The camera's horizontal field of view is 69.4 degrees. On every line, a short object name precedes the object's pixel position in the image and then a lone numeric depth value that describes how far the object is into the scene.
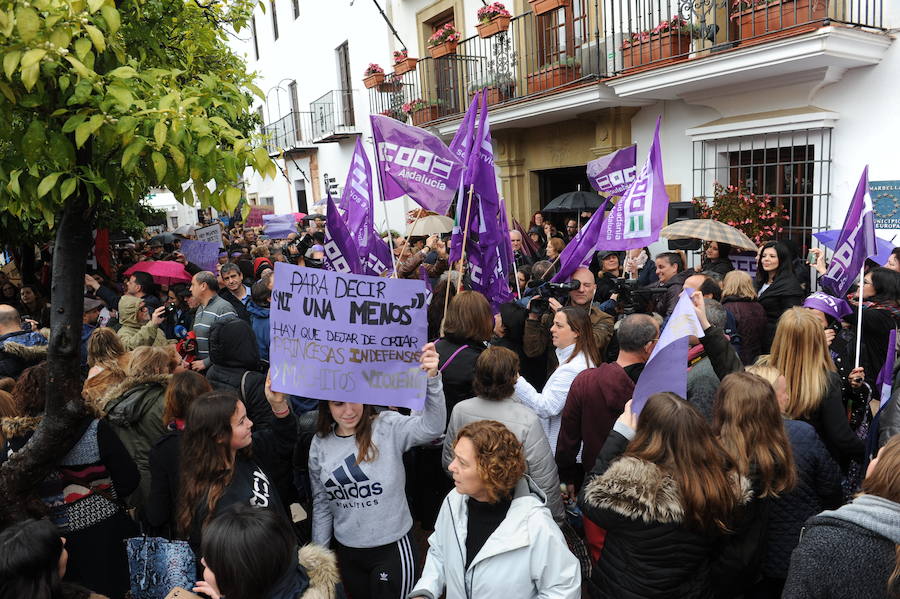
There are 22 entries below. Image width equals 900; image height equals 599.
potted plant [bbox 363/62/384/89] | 15.58
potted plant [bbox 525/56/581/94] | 10.56
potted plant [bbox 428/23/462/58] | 12.55
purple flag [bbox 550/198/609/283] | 5.33
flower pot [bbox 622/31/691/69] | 8.63
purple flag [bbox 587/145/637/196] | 6.77
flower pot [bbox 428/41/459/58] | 12.56
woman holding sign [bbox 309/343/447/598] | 2.97
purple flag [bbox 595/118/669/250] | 5.25
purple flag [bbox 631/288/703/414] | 2.86
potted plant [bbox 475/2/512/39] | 10.95
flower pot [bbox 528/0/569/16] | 9.70
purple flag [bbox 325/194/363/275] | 5.32
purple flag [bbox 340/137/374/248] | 5.90
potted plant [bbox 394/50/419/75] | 14.08
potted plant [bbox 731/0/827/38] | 7.12
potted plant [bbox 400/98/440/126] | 14.01
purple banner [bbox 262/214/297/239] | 15.78
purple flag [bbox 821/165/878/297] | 4.46
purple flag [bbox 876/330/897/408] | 3.50
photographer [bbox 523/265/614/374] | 4.70
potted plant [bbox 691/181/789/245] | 7.83
